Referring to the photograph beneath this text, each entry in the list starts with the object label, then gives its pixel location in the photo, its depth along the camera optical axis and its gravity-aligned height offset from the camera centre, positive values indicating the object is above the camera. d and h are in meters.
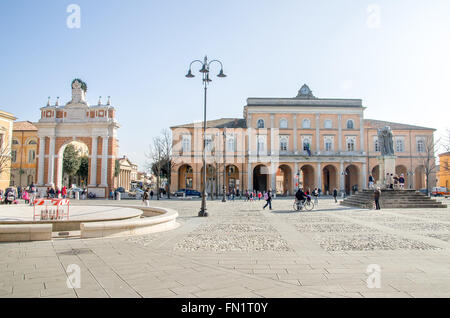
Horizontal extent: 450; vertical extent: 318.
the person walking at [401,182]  22.86 -0.32
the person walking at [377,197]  19.39 -1.22
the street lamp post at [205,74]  16.16 +5.59
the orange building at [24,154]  60.18 +4.61
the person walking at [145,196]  20.09 -1.24
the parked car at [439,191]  43.77 -1.97
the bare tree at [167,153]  42.72 +3.42
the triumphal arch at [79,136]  39.59 +5.33
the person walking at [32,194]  20.05 -1.15
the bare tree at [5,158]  35.00 +2.20
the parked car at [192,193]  43.26 -2.25
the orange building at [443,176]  54.76 +0.35
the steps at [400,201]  20.72 -1.60
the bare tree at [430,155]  47.53 +3.57
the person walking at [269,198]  20.52 -1.38
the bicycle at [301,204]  18.83 -1.69
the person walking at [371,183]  26.03 -0.45
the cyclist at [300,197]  18.61 -1.18
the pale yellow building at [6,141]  37.22 +4.49
